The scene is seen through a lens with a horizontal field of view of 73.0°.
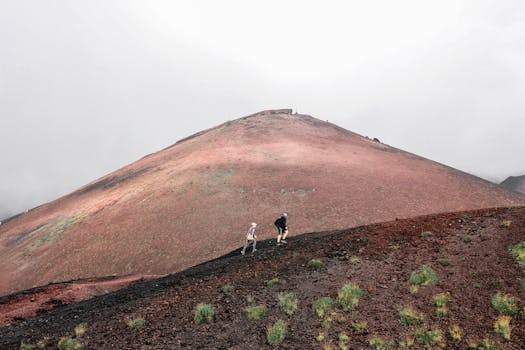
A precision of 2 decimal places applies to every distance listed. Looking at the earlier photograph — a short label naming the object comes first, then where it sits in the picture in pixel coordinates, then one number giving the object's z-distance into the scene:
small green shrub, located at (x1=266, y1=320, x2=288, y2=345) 10.21
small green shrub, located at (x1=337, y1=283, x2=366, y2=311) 11.34
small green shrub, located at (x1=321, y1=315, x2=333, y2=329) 10.48
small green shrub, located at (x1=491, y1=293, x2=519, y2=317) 9.75
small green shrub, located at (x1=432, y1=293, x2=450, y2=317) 10.20
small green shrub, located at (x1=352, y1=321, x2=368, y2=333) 10.09
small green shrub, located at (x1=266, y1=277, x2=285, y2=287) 13.60
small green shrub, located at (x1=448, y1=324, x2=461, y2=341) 9.17
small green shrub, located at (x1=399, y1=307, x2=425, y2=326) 10.09
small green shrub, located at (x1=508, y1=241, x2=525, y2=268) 11.91
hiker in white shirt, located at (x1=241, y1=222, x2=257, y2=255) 22.01
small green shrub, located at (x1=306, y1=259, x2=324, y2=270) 14.38
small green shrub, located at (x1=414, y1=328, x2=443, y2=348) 9.22
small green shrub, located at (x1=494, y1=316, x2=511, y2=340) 8.99
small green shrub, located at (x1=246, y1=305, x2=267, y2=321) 11.52
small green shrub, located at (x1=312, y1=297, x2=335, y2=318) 11.12
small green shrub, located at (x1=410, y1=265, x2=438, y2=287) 11.87
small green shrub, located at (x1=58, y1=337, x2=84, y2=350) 11.24
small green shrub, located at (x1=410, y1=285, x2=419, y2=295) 11.41
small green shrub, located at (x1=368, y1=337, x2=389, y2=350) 9.31
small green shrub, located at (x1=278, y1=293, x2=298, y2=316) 11.53
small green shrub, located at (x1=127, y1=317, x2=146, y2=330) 12.05
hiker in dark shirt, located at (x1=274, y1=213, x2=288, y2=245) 22.50
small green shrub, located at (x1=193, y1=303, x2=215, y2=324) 11.77
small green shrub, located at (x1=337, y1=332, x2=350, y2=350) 9.45
